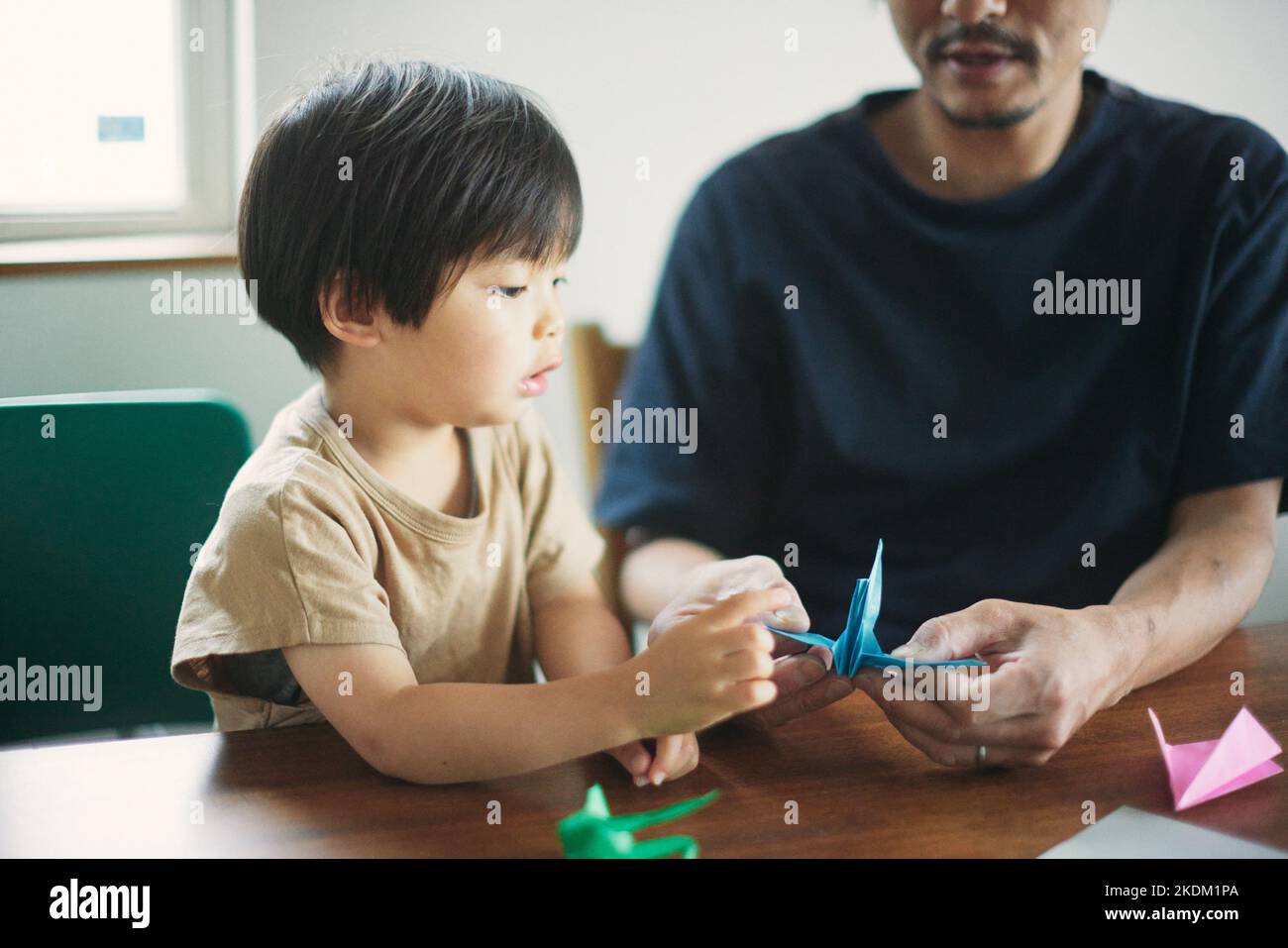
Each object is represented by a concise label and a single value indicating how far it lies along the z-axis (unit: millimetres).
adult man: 1067
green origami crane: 557
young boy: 643
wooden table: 591
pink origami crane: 633
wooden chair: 1210
